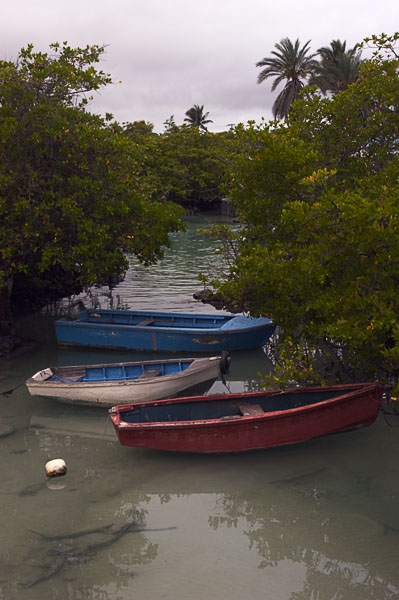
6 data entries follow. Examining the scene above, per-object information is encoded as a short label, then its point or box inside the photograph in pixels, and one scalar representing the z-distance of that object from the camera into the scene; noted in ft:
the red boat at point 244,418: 34.99
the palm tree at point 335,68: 127.95
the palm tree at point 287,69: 138.82
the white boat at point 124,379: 42.86
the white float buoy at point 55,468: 33.09
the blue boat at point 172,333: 58.13
